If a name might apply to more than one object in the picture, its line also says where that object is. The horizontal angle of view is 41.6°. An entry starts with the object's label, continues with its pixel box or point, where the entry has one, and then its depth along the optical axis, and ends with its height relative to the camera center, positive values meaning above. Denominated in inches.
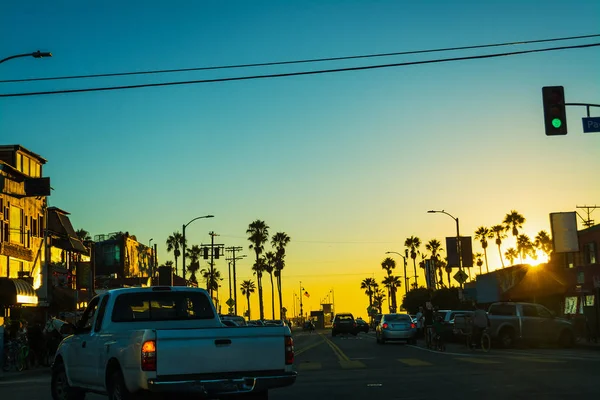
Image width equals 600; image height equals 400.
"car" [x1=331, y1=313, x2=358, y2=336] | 2568.9 -19.7
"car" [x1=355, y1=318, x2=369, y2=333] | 2885.8 -29.5
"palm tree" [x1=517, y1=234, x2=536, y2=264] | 4788.4 +397.0
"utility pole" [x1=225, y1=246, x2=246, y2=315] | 4232.3 +363.8
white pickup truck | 385.4 -14.5
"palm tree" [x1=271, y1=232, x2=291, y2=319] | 4778.5 +441.2
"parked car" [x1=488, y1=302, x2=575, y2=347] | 1343.5 -28.8
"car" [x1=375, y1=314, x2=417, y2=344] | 1584.6 -25.1
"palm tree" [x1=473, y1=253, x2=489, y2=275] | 5916.3 +397.1
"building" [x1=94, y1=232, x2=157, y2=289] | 3516.2 +305.7
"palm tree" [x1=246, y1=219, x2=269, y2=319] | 4448.8 +482.2
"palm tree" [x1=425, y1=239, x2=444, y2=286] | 5132.9 +433.0
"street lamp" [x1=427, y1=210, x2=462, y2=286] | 2248.6 +217.2
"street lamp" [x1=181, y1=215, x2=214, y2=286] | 2236.7 +298.0
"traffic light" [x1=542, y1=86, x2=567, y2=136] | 839.7 +207.1
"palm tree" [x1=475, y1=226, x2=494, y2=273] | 4921.3 +484.2
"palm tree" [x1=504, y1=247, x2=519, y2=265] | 5414.4 +390.8
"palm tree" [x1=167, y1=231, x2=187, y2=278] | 4995.1 +519.1
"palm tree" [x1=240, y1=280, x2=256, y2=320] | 6939.0 +304.4
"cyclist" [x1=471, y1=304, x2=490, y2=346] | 1210.0 -11.7
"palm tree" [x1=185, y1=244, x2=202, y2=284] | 5295.3 +428.7
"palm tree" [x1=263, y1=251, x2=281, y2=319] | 4867.1 +360.6
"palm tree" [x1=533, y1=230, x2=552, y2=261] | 5137.8 +441.8
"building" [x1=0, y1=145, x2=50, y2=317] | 1787.6 +254.7
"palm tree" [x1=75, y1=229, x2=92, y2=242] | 5063.0 +612.5
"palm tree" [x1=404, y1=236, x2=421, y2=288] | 5153.5 +463.6
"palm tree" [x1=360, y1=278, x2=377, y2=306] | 7165.4 +289.2
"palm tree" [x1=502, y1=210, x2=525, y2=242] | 4638.3 +526.4
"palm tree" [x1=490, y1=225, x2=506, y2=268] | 4805.6 +485.1
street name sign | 895.7 +206.3
